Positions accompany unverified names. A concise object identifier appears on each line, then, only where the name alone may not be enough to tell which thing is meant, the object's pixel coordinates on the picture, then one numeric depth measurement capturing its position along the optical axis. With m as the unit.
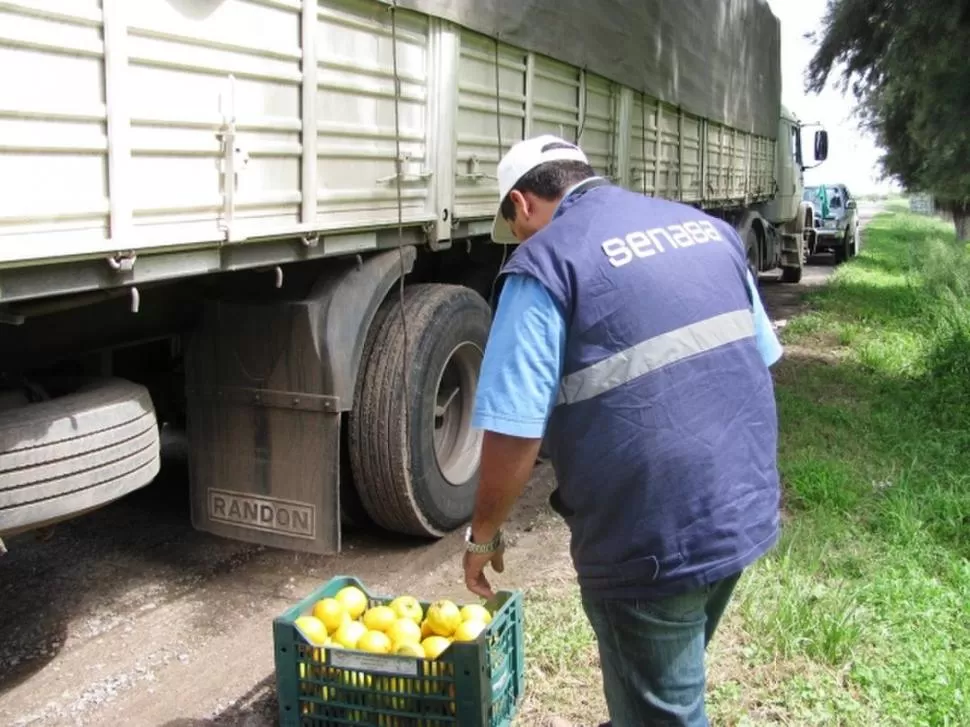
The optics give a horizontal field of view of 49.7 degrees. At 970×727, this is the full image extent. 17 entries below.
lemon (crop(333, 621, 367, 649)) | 2.94
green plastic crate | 2.77
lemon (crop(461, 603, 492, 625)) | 3.02
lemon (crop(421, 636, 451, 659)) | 2.92
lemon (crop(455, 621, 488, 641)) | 2.92
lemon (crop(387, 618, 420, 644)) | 2.97
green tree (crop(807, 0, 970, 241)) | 7.95
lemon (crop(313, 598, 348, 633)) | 3.05
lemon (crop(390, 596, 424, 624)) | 3.11
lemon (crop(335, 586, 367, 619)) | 3.14
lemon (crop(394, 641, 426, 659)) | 2.87
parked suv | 23.23
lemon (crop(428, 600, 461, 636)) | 3.03
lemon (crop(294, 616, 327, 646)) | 2.95
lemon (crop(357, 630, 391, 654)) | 2.92
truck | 2.74
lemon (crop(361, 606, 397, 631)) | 3.04
